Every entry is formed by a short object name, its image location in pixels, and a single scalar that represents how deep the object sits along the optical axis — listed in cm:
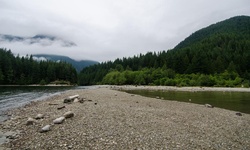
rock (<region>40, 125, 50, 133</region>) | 1121
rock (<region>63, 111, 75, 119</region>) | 1419
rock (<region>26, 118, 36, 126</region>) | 1317
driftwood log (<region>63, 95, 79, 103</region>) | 2398
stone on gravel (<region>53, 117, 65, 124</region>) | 1277
